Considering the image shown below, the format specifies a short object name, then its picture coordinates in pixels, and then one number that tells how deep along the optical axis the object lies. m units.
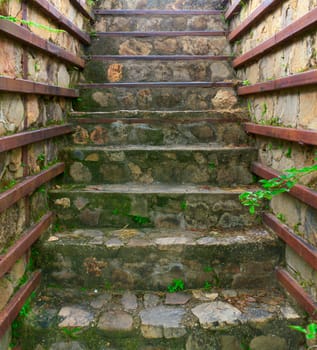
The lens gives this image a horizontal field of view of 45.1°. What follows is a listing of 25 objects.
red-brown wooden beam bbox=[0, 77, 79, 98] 1.82
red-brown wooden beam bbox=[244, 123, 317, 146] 1.92
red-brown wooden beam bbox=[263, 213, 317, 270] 1.93
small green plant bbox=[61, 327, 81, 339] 2.02
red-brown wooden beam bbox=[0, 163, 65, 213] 1.84
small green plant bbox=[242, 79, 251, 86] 3.29
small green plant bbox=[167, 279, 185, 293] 2.37
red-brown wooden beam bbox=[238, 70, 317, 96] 1.89
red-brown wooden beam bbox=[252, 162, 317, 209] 1.90
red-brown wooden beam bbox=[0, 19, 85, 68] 1.84
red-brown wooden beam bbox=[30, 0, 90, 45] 2.37
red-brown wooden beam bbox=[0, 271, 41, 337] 1.85
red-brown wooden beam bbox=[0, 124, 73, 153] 1.84
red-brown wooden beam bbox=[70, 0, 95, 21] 3.31
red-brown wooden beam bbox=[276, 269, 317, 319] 1.95
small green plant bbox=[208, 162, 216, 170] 2.95
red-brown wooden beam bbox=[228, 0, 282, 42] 2.54
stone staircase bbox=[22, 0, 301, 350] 2.04
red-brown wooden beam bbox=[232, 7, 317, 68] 1.90
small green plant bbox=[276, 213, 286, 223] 2.38
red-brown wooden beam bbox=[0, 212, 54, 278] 1.85
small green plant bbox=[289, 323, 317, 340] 1.27
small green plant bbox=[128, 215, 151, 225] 2.68
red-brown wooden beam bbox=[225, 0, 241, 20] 3.46
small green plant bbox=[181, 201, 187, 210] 2.65
